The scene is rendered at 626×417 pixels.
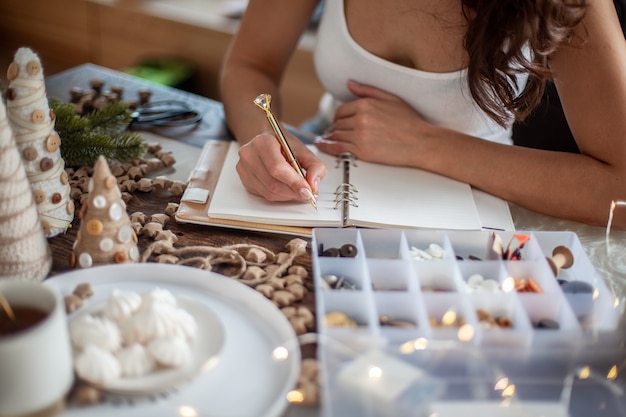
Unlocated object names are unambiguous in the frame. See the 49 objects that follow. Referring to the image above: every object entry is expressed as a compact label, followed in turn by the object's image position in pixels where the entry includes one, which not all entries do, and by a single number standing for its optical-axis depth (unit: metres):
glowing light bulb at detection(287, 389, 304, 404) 0.57
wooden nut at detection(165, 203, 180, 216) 0.89
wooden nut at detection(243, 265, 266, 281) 0.75
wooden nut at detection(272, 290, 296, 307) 0.70
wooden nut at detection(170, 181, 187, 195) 0.94
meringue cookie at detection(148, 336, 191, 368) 0.57
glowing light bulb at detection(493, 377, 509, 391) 0.57
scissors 1.17
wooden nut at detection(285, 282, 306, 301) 0.72
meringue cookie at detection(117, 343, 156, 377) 0.56
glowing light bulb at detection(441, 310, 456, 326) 0.64
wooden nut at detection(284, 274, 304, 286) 0.74
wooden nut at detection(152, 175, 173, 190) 0.95
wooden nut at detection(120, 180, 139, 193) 0.93
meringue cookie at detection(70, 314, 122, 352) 0.57
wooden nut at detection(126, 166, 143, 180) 0.96
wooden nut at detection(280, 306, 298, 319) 0.68
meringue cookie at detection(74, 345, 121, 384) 0.55
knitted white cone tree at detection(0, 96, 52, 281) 0.65
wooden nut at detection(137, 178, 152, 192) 0.93
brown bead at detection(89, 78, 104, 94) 1.25
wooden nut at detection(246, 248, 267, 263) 0.78
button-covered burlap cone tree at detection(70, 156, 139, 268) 0.69
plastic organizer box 0.56
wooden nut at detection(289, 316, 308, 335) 0.66
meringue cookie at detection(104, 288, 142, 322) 0.60
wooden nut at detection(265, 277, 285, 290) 0.73
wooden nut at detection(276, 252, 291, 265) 0.79
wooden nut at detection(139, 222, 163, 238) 0.82
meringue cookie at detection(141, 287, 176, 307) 0.61
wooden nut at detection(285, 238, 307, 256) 0.80
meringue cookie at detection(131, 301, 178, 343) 0.58
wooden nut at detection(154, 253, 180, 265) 0.76
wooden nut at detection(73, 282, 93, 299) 0.67
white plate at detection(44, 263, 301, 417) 0.56
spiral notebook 0.86
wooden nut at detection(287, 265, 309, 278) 0.76
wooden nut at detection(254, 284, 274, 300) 0.71
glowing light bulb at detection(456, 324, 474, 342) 0.61
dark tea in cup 0.55
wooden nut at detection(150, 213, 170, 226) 0.85
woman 0.91
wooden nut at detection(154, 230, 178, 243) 0.81
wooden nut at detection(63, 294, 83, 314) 0.65
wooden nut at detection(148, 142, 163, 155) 1.06
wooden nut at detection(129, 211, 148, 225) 0.85
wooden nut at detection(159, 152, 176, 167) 1.03
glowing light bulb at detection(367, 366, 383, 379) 0.56
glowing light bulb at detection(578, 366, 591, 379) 0.59
